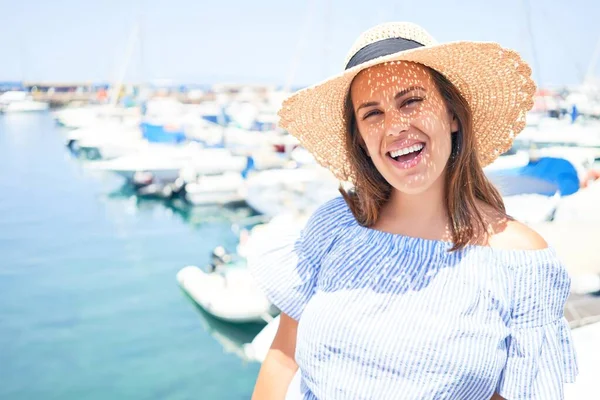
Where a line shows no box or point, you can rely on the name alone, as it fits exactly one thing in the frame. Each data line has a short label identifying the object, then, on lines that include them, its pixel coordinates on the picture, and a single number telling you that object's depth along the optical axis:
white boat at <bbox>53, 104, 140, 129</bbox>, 31.13
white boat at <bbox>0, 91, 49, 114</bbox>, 60.71
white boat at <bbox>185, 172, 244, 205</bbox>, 14.98
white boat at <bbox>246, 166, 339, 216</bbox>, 10.70
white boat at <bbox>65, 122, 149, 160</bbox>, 22.08
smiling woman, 1.07
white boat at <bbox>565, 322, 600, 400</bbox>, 1.66
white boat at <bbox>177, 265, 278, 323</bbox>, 6.80
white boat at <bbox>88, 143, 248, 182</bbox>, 16.56
